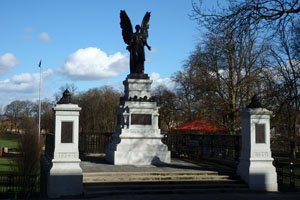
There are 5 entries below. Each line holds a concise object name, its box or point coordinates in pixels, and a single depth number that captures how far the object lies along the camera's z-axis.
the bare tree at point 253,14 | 13.67
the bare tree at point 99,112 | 62.25
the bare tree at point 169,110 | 56.69
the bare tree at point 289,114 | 28.75
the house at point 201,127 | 31.66
